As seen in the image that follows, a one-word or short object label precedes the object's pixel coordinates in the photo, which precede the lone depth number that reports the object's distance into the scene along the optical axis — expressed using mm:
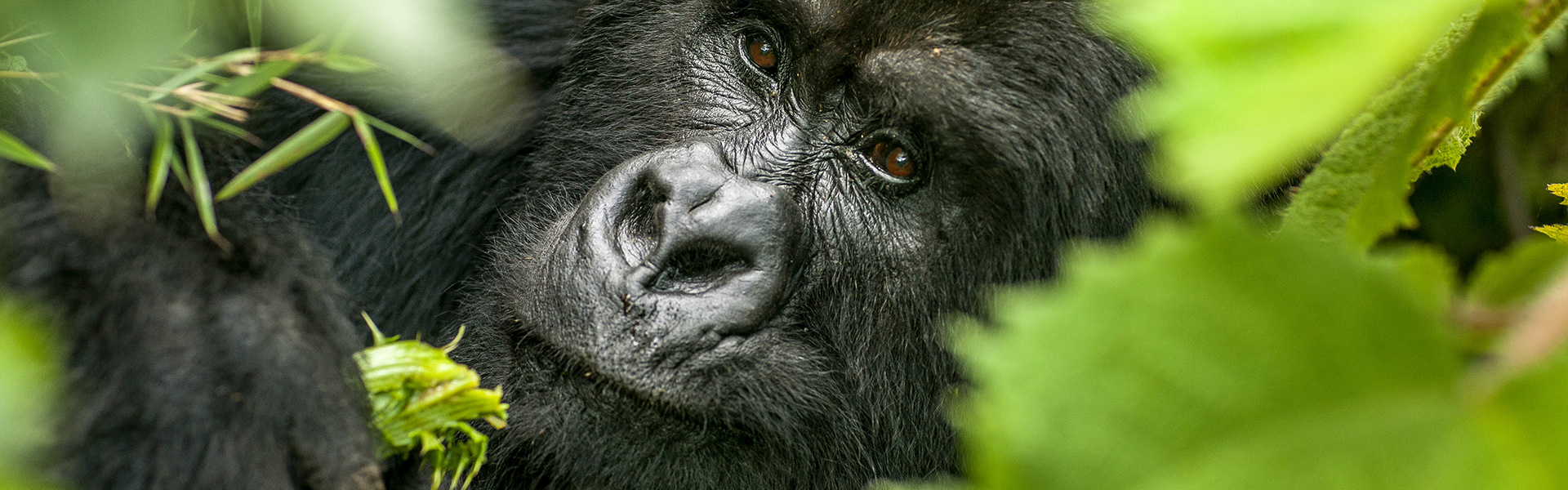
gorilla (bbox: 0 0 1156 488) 3833
